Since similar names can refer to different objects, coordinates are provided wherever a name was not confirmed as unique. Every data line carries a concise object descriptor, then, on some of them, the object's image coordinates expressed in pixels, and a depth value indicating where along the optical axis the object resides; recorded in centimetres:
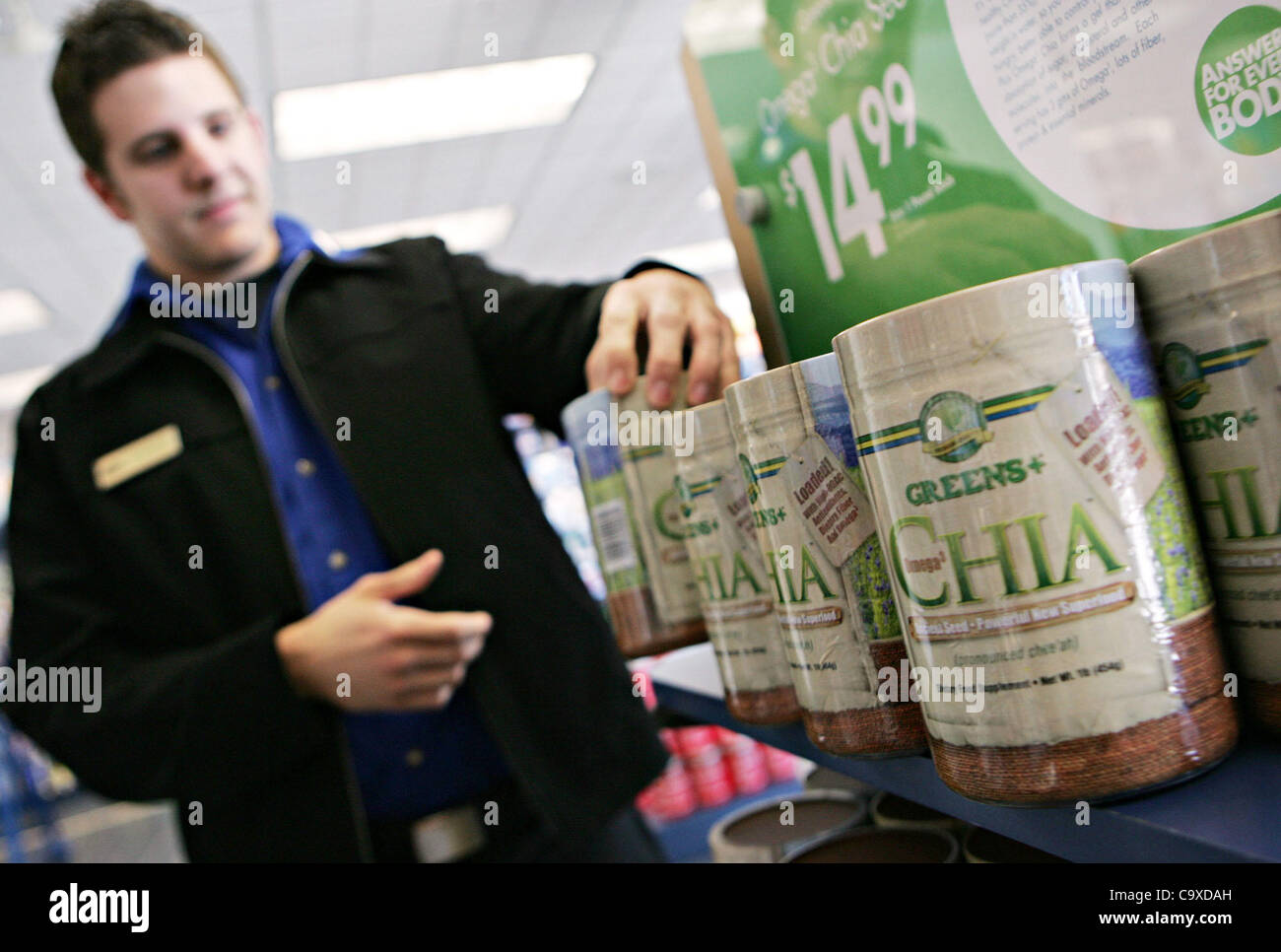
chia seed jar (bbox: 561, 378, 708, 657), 88
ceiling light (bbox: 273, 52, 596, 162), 507
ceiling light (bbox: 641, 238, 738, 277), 977
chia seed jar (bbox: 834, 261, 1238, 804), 45
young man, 138
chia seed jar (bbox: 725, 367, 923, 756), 59
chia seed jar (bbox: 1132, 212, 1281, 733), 45
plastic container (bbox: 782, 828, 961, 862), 87
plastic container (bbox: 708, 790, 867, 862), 101
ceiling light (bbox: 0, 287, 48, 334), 672
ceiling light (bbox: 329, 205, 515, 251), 709
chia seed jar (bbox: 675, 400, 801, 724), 73
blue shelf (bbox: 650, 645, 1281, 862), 41
